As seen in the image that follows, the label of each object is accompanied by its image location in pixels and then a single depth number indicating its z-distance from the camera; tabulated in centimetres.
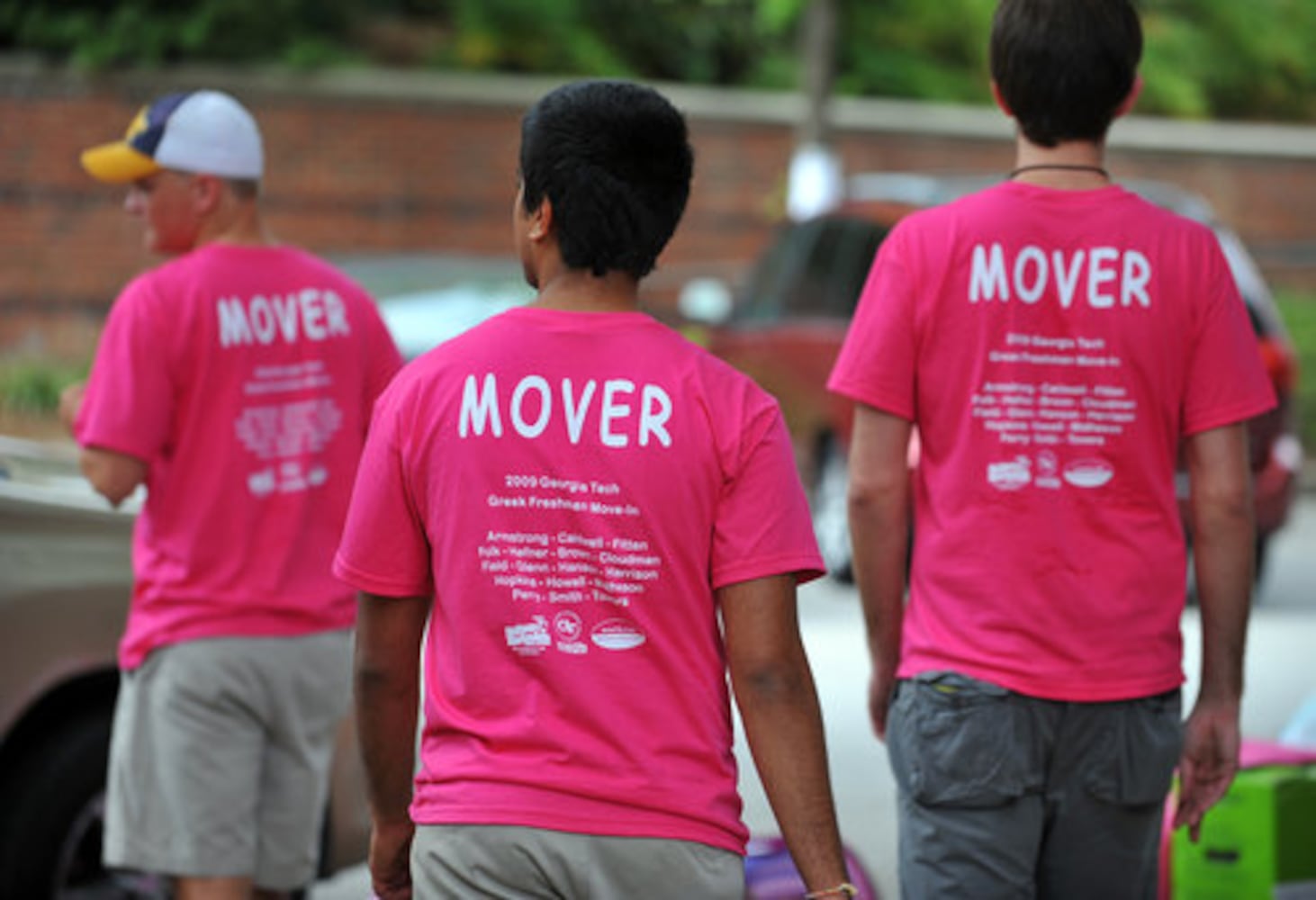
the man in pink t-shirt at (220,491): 948
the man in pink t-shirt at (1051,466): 773
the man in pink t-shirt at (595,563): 602
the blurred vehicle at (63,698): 1086
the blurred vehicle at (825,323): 2287
